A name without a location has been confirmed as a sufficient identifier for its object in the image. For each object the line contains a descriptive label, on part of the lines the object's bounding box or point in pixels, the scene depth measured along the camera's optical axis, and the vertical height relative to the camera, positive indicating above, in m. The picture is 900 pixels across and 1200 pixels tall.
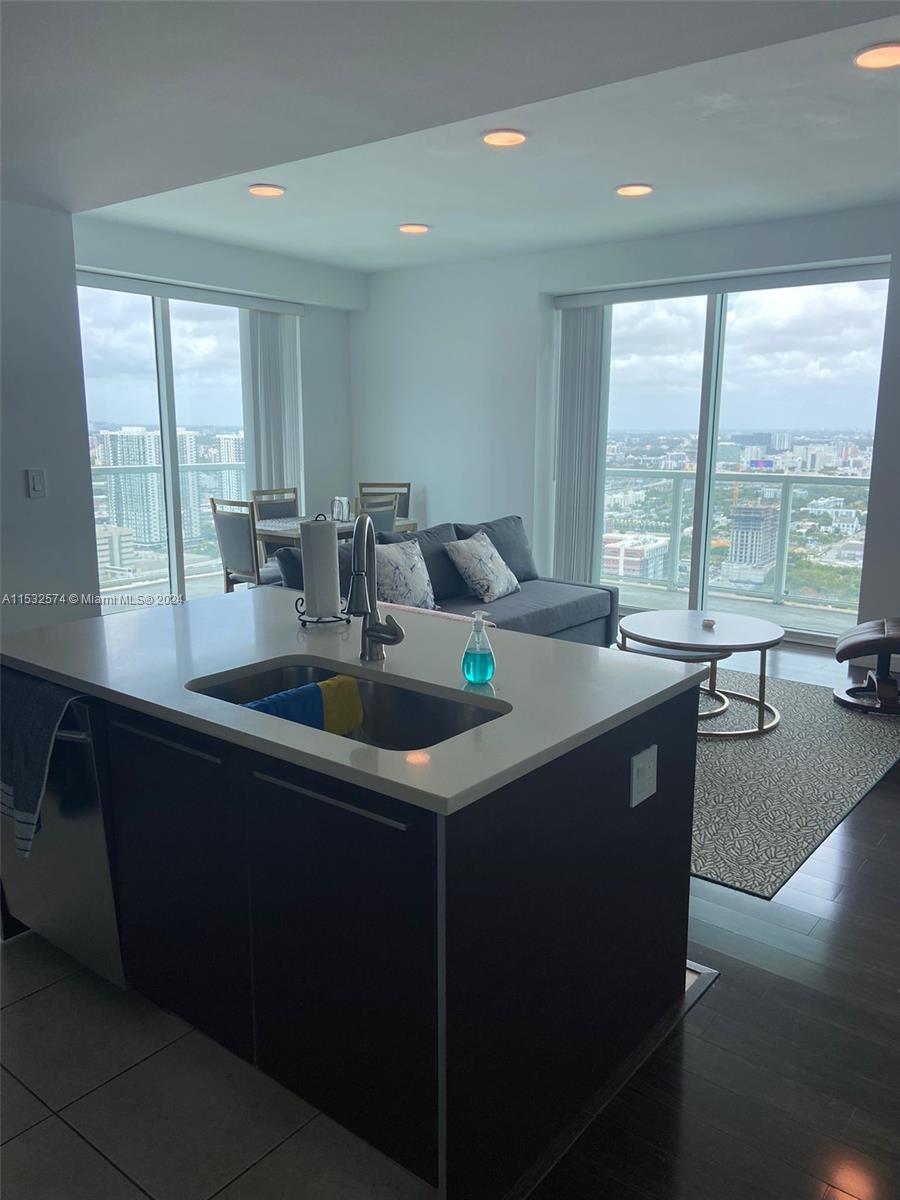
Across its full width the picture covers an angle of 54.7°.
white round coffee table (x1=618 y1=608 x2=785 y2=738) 4.03 -0.89
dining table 5.68 -0.56
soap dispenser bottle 1.96 -0.48
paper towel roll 2.47 -0.35
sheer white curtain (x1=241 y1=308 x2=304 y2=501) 6.89 +0.37
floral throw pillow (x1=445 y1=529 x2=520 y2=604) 4.90 -0.69
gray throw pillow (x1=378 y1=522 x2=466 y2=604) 4.93 -0.68
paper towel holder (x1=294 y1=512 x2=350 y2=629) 2.57 -0.51
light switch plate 3.82 -0.18
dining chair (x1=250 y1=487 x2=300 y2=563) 6.40 -0.43
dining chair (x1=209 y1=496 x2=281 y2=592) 5.87 -0.65
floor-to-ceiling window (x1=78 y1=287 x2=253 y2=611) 5.97 +0.08
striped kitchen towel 2.06 -0.72
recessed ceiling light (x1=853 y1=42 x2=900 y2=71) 2.83 +1.29
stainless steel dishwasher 2.07 -1.06
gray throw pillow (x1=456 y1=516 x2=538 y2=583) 5.43 -0.62
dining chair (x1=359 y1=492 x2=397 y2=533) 6.37 -0.47
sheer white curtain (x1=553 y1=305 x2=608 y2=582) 6.52 +0.07
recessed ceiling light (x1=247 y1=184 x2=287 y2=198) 4.54 +1.33
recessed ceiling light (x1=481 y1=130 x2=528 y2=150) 3.68 +1.30
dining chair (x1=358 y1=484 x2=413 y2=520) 7.18 -0.38
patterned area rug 2.92 -1.34
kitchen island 1.50 -0.83
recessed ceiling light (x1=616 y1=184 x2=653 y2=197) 4.58 +1.35
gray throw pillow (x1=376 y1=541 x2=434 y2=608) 4.41 -0.67
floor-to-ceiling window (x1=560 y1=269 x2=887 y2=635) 5.53 +0.01
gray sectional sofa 4.50 -0.85
